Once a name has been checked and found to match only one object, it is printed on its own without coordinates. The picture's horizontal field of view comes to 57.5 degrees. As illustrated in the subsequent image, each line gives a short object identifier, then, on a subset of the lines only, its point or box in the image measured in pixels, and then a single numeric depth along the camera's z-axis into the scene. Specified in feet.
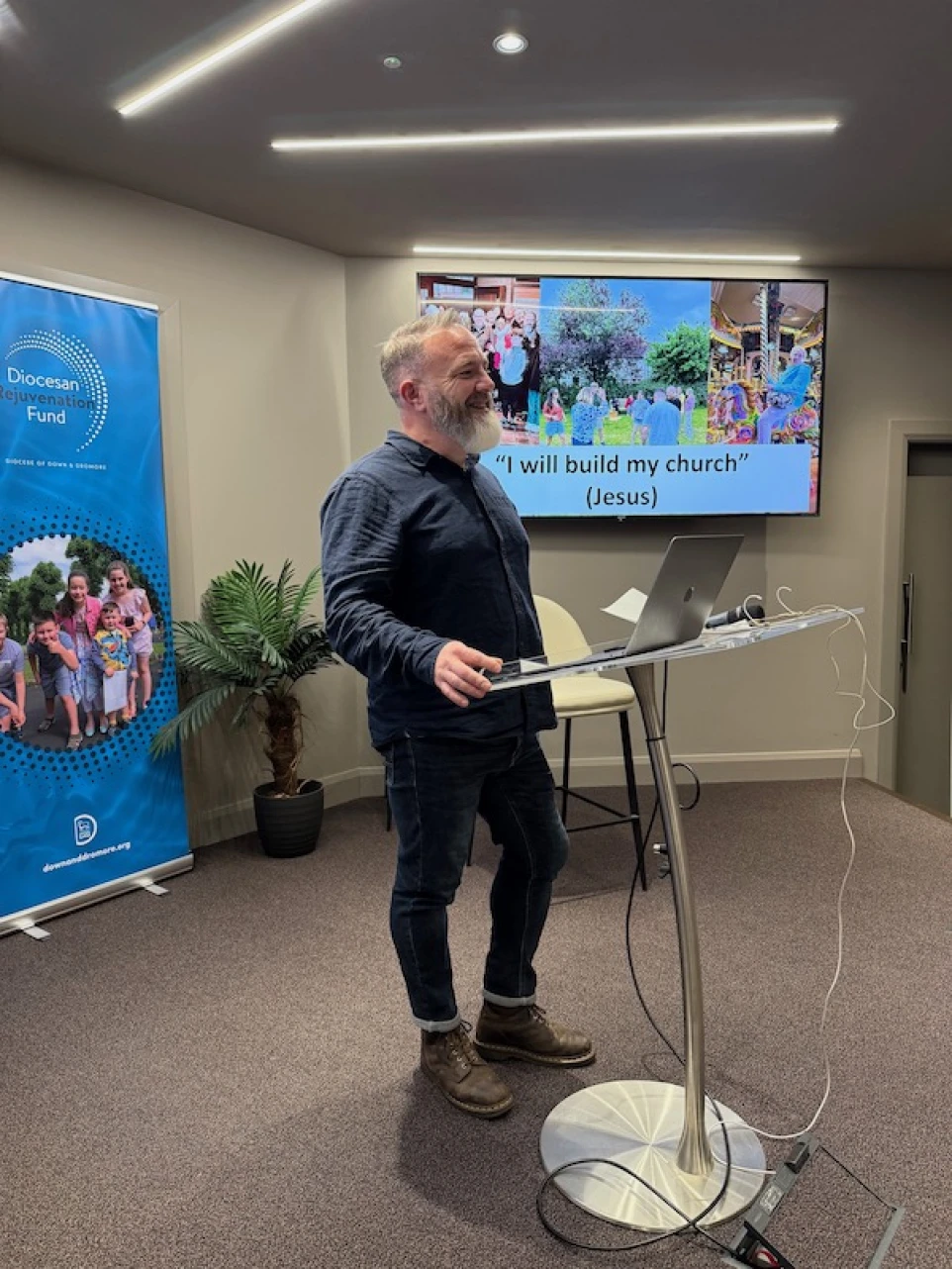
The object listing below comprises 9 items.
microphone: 4.83
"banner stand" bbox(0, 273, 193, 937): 9.12
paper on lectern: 5.49
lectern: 4.76
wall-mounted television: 12.85
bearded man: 5.24
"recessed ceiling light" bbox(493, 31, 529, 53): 7.32
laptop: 3.98
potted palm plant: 10.73
